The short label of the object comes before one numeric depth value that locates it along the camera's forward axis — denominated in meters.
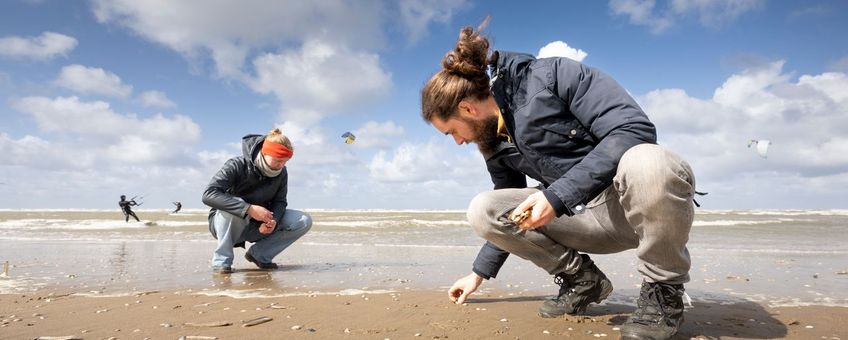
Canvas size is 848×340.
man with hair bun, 1.99
